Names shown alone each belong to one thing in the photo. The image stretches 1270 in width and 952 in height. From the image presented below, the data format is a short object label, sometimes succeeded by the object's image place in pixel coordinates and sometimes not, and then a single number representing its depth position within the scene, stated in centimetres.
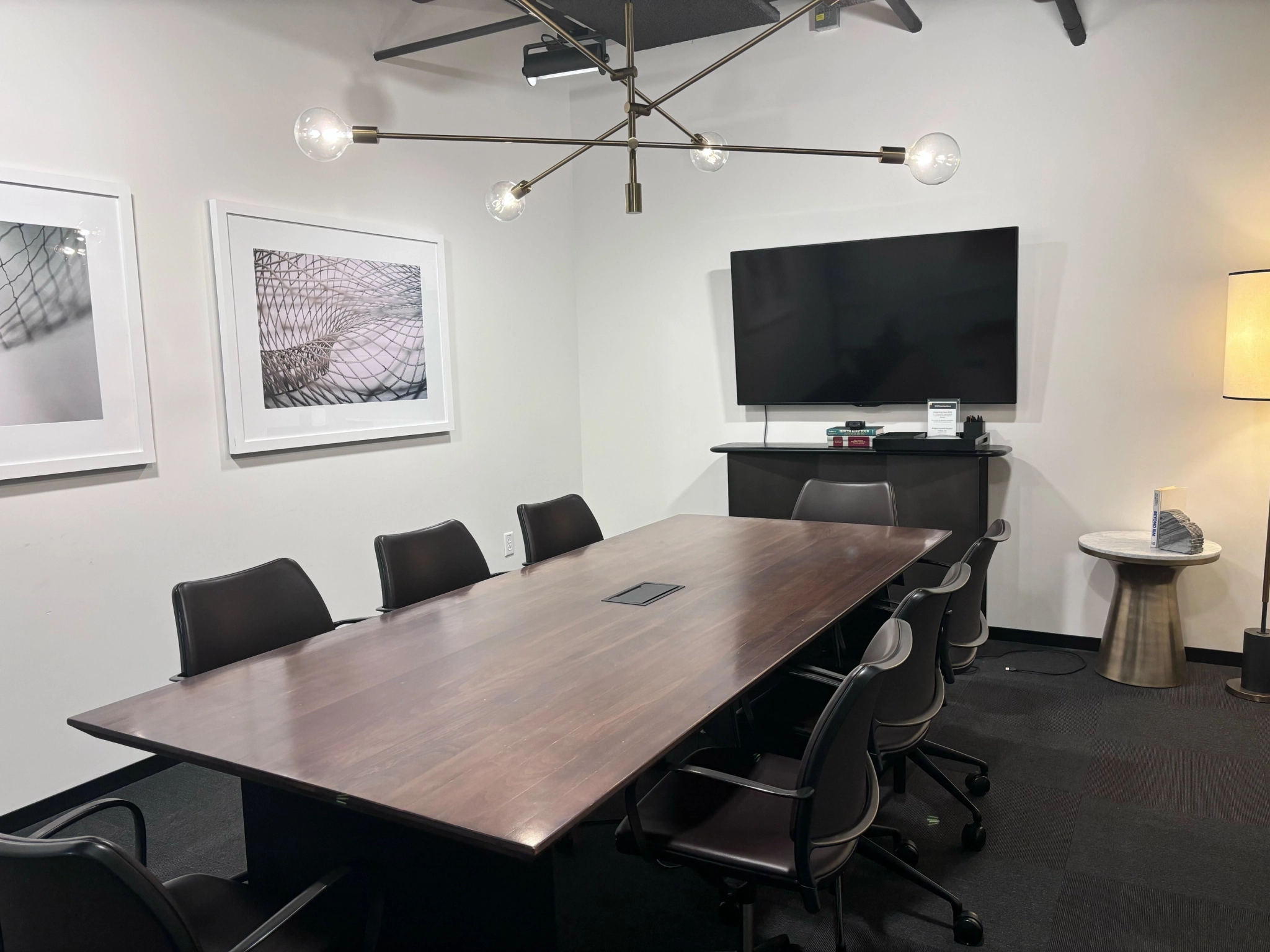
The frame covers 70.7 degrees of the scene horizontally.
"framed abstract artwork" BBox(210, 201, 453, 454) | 377
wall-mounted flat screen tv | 445
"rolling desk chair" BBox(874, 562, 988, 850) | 227
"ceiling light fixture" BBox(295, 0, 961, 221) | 243
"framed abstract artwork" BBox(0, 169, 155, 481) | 303
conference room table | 158
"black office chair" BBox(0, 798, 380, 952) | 127
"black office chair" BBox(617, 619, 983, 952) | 173
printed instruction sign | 446
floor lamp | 369
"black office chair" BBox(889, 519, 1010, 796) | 284
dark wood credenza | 435
